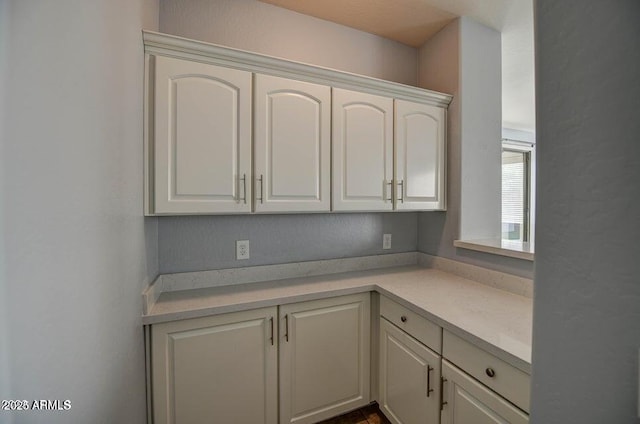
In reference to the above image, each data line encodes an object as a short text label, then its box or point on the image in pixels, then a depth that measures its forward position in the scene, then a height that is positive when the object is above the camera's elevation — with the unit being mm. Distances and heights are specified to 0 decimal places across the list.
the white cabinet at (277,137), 1267 +403
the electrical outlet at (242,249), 1689 -257
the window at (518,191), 4152 +289
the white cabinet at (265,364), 1240 -801
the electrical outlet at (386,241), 2113 -253
